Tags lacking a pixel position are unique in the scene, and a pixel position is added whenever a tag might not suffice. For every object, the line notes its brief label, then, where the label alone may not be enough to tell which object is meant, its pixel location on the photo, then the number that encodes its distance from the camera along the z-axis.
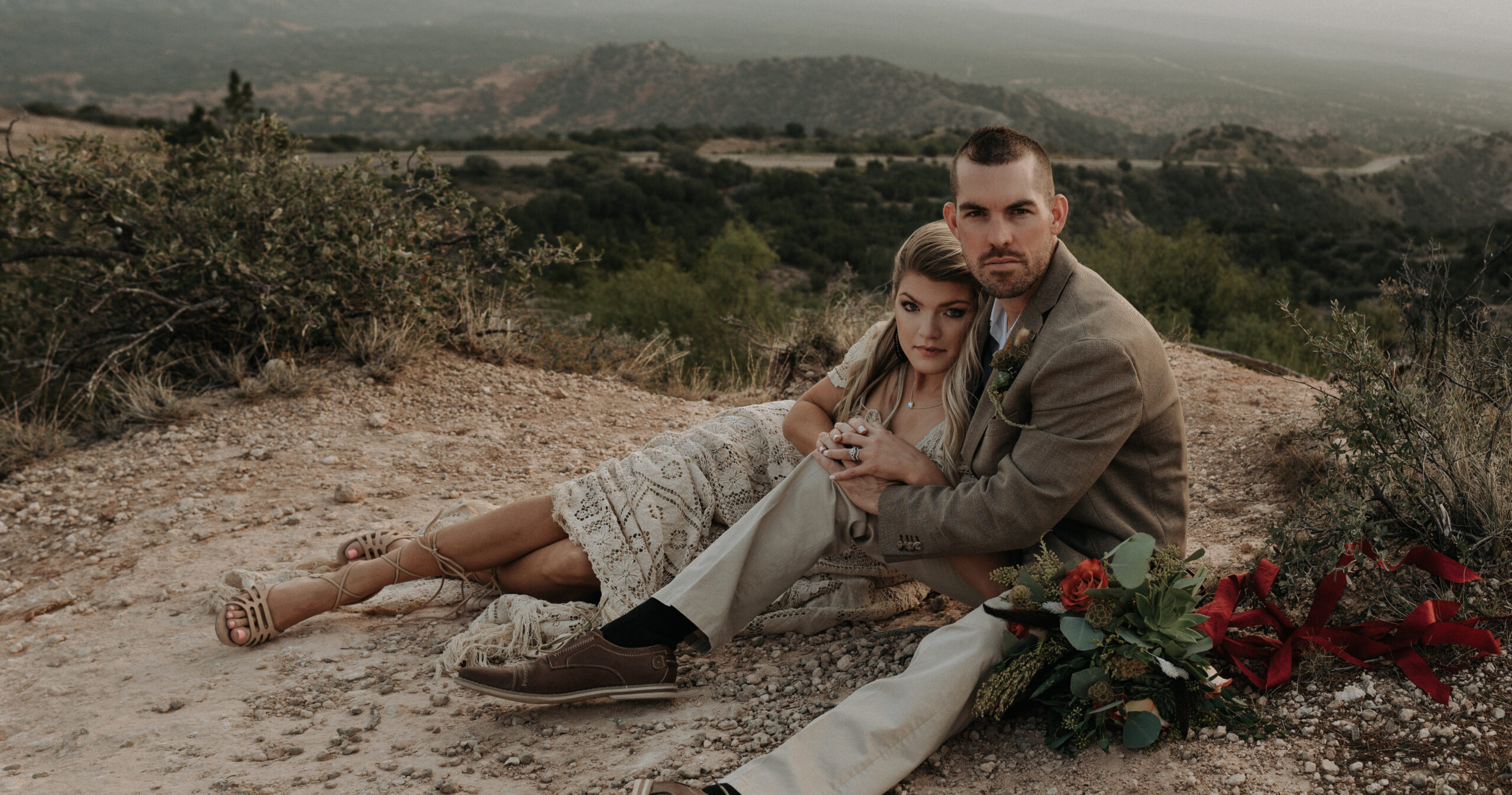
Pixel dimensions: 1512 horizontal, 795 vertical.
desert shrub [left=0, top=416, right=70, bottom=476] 4.62
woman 2.77
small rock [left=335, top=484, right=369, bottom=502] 4.30
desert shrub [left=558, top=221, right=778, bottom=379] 9.44
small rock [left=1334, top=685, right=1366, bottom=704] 2.12
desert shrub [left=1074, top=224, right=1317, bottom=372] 11.66
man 2.17
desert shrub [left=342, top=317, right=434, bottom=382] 5.47
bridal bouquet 2.05
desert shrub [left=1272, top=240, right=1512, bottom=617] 2.47
